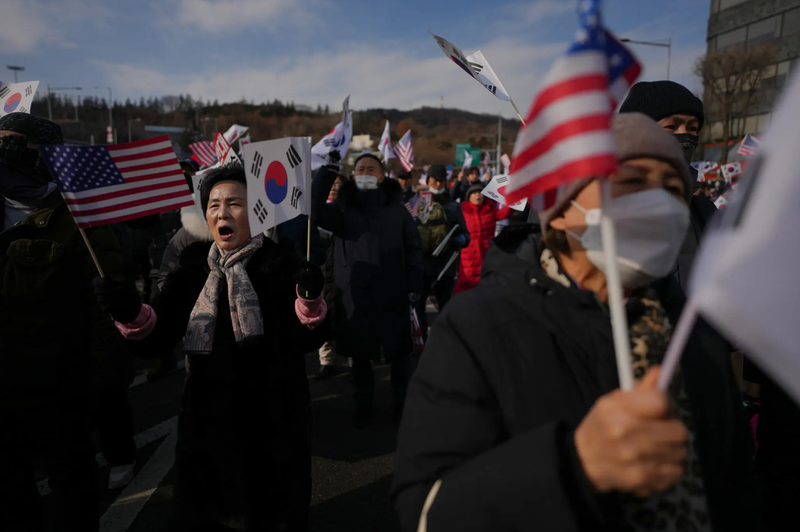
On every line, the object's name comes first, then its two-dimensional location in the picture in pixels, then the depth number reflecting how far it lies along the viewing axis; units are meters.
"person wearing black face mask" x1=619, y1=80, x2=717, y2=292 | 2.48
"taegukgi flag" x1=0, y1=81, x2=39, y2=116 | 4.24
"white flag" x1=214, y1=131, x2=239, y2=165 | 5.17
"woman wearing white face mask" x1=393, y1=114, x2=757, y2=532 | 0.92
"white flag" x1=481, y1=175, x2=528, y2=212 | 4.33
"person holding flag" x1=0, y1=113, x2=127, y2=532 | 2.39
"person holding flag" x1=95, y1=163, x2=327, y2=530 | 2.21
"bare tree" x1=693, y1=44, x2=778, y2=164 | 31.25
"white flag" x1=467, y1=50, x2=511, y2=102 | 3.41
